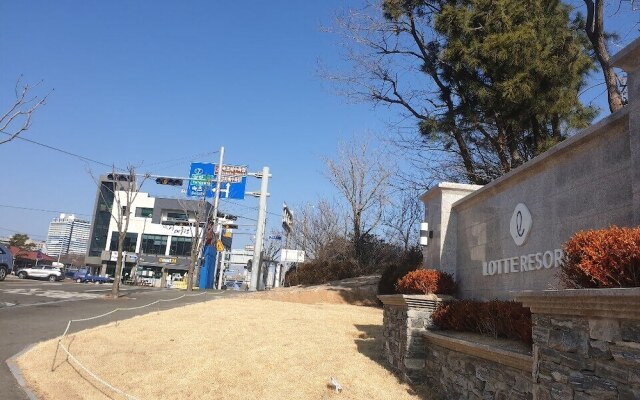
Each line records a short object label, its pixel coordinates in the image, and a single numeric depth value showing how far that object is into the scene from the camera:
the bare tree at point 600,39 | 11.27
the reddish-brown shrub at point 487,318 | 5.59
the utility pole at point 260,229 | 30.15
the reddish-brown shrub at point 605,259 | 3.60
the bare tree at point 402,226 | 26.30
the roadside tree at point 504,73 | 12.17
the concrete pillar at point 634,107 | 4.48
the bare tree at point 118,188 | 20.70
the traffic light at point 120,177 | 25.20
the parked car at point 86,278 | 53.35
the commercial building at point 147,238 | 62.31
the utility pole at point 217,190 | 30.06
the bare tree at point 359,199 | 25.94
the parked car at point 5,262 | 29.67
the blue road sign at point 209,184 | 30.55
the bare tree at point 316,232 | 33.53
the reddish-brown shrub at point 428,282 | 8.45
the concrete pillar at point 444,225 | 9.41
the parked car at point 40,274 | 43.12
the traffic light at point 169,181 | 29.85
